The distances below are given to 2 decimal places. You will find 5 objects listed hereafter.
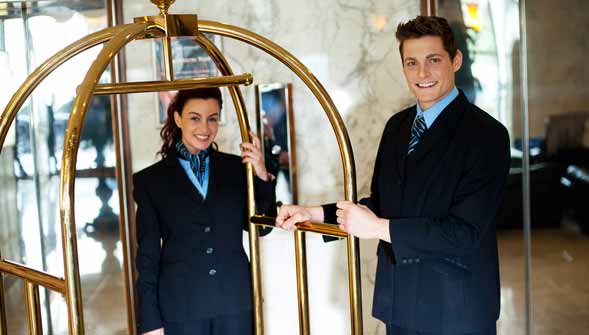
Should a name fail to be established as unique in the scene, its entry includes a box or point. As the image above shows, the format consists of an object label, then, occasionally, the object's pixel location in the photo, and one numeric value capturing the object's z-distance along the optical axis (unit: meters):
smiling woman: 2.52
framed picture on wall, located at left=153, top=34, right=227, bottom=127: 3.59
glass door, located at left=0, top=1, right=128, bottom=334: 3.56
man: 2.10
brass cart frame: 1.68
